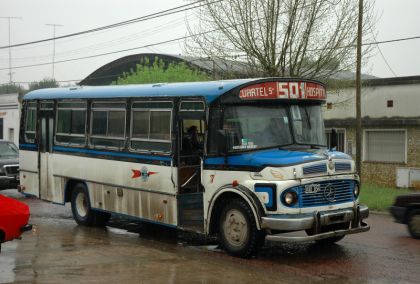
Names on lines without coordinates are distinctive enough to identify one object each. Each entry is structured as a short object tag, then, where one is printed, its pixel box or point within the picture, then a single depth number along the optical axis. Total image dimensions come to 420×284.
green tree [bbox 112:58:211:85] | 31.95
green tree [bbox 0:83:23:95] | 95.50
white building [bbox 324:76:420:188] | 25.48
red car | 8.89
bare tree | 21.88
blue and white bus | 9.51
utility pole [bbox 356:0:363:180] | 19.33
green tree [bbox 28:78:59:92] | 93.82
